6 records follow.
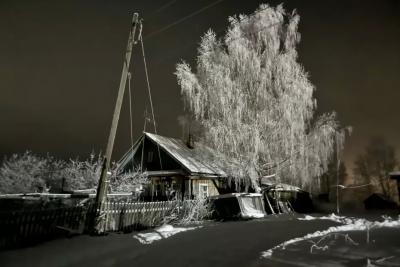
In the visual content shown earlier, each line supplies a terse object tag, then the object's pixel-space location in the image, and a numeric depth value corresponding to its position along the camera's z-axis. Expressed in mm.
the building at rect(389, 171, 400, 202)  16938
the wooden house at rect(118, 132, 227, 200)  26047
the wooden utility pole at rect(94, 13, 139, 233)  11174
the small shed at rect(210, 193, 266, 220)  17297
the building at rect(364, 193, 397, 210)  35469
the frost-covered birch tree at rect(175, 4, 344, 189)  19922
